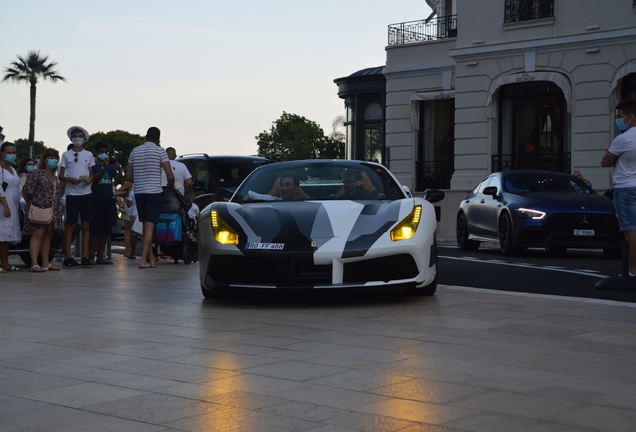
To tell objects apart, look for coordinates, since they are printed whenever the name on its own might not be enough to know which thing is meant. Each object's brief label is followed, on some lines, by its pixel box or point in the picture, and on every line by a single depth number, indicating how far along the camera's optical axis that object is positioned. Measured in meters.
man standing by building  10.30
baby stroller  15.04
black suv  19.66
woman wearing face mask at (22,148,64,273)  13.61
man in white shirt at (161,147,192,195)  15.85
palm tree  74.88
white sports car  8.71
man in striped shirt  14.04
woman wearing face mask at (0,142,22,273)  13.36
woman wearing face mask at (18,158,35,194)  15.86
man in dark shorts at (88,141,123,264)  15.07
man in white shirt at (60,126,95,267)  14.35
